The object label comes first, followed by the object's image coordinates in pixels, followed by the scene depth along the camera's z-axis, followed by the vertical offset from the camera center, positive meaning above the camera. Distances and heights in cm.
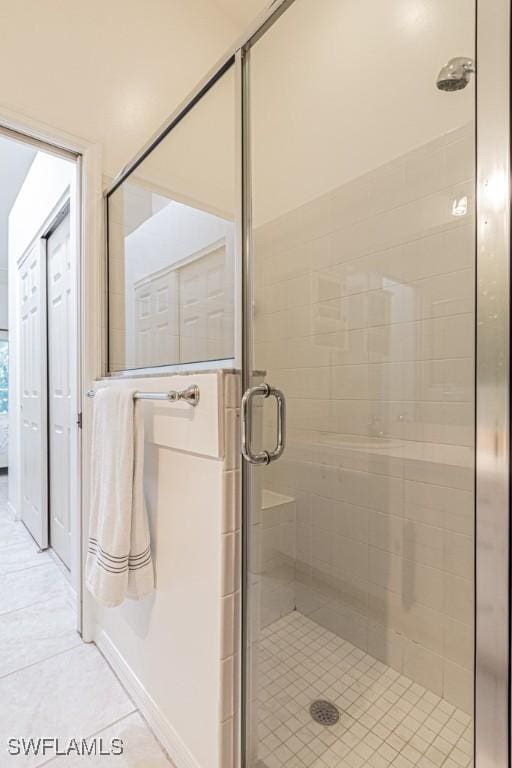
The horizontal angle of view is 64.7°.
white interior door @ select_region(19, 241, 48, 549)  273 -13
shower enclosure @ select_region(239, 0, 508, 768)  96 -1
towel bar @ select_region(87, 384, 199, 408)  105 -5
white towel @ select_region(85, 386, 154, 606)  121 -44
